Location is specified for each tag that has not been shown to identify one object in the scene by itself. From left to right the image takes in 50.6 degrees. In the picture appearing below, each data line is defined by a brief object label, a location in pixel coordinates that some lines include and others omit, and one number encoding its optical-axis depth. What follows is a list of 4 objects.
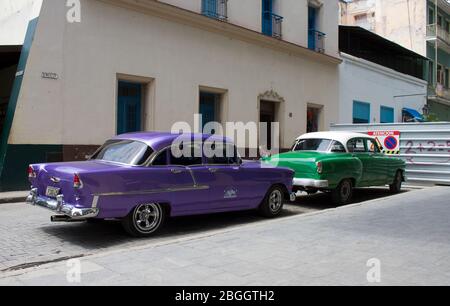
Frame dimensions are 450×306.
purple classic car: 6.50
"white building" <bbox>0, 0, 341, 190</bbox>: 11.80
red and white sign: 16.09
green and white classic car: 10.24
